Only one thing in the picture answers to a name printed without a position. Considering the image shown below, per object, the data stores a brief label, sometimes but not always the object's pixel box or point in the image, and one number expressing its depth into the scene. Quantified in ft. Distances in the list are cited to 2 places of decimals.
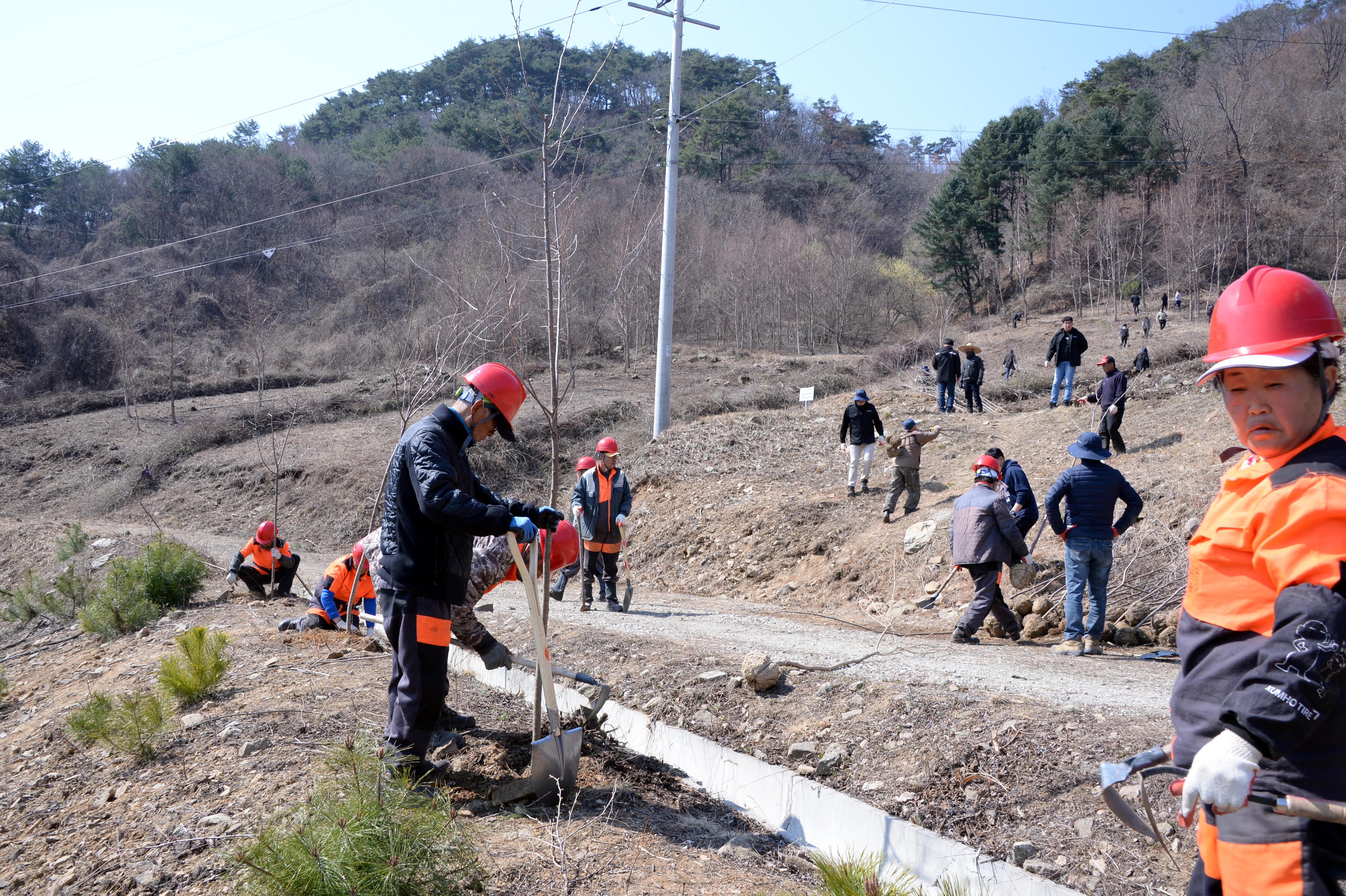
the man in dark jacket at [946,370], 62.39
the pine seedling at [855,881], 8.71
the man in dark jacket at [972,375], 63.52
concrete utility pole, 56.18
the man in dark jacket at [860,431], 46.09
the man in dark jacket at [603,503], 33.45
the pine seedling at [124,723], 15.25
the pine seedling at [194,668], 17.62
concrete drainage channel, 12.00
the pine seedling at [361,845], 8.84
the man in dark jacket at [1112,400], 43.78
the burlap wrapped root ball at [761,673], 17.95
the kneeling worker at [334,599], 25.82
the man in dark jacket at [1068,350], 54.29
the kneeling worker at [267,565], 36.58
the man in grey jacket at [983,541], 25.63
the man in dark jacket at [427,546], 12.41
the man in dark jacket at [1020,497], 30.48
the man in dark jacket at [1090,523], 24.45
